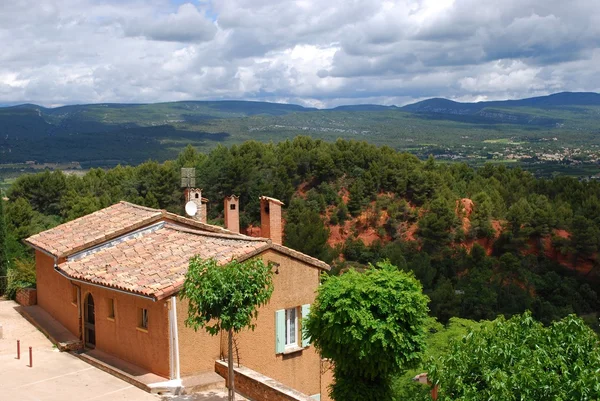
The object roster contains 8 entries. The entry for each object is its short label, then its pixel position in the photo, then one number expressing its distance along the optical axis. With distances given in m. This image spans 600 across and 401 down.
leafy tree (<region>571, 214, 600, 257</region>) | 51.31
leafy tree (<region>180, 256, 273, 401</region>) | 11.56
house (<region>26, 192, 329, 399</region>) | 14.67
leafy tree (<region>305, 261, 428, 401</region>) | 12.64
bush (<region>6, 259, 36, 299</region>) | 24.01
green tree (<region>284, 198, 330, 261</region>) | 45.32
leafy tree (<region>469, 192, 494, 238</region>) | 54.91
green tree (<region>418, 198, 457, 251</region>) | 52.75
